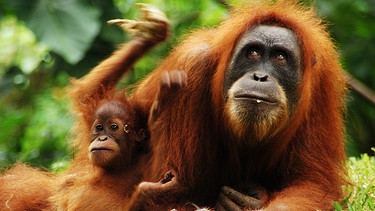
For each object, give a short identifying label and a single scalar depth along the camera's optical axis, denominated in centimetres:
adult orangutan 1066
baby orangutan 1145
